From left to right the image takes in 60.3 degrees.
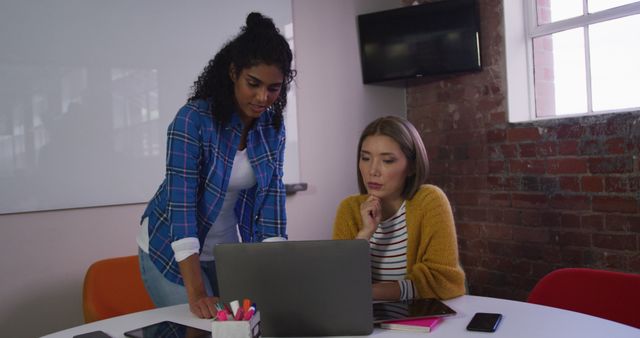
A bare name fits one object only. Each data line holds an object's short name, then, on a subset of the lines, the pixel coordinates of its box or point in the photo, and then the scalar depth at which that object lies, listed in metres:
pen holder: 0.98
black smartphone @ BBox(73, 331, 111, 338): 1.18
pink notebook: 1.13
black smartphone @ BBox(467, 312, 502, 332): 1.12
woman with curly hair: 1.39
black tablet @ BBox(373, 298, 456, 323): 1.19
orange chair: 1.99
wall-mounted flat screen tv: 3.00
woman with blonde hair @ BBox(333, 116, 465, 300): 1.44
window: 2.60
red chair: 1.45
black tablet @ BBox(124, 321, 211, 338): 1.15
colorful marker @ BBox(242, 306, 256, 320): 0.99
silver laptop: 1.07
